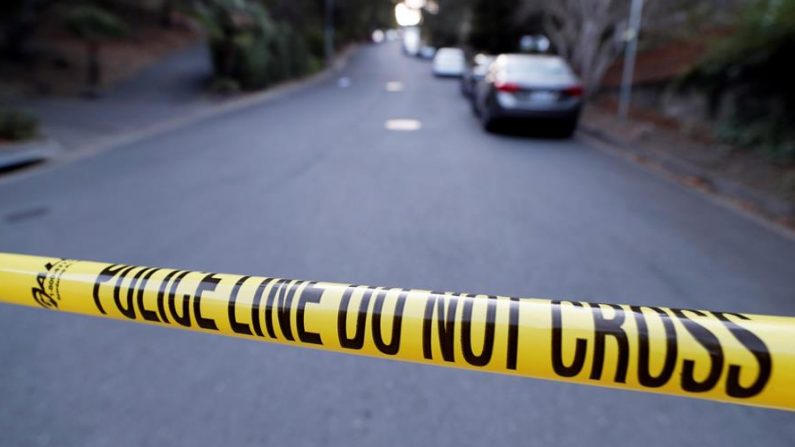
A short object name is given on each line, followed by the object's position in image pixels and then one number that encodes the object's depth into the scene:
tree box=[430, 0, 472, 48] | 44.51
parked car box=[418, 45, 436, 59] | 50.62
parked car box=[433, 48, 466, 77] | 30.14
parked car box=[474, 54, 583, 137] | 10.91
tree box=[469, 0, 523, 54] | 28.25
